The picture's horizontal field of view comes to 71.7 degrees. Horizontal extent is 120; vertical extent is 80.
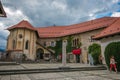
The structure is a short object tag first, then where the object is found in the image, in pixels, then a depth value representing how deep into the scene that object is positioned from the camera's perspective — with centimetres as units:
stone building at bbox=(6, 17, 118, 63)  1679
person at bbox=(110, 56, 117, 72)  762
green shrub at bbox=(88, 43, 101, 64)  1233
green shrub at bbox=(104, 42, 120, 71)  783
